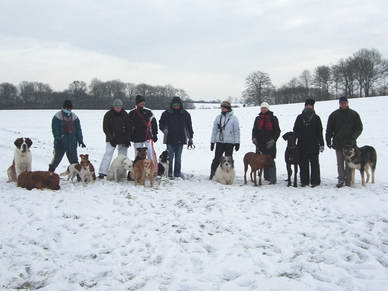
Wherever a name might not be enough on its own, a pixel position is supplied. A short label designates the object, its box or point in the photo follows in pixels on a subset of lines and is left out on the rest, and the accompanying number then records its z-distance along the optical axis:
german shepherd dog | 9.31
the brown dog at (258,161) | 9.98
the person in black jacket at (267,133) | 10.22
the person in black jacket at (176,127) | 10.53
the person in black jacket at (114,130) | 9.89
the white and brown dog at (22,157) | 9.18
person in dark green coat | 9.48
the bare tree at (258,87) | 82.39
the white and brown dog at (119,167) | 9.70
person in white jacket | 10.38
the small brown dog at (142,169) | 9.20
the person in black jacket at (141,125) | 10.09
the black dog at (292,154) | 9.76
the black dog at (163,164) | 10.53
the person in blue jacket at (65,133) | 9.54
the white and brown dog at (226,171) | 9.94
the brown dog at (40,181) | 8.45
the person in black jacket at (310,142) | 9.73
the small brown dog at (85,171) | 9.19
